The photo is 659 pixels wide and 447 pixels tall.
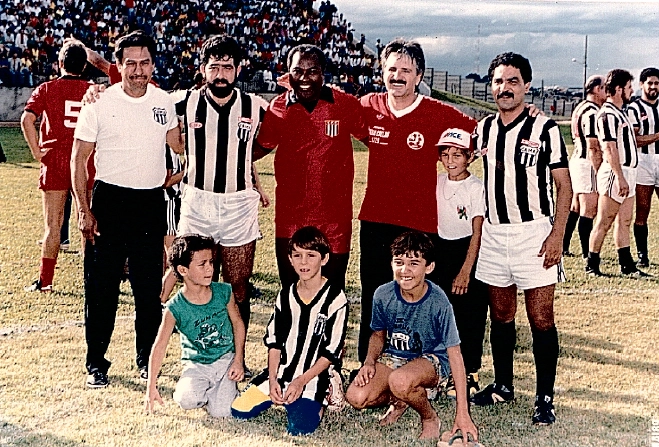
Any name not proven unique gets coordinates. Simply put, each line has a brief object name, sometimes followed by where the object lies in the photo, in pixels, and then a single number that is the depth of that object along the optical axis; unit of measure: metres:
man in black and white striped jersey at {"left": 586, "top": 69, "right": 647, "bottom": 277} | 6.65
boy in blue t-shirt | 3.53
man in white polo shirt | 3.98
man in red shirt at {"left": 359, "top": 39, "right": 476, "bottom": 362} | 3.95
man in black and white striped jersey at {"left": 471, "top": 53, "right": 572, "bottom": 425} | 3.63
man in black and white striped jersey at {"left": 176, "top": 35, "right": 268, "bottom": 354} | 4.09
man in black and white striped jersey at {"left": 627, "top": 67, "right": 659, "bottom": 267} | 7.39
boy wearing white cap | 3.87
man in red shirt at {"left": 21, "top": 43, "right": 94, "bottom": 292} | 5.69
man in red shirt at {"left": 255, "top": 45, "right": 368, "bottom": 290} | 3.99
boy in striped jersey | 3.71
